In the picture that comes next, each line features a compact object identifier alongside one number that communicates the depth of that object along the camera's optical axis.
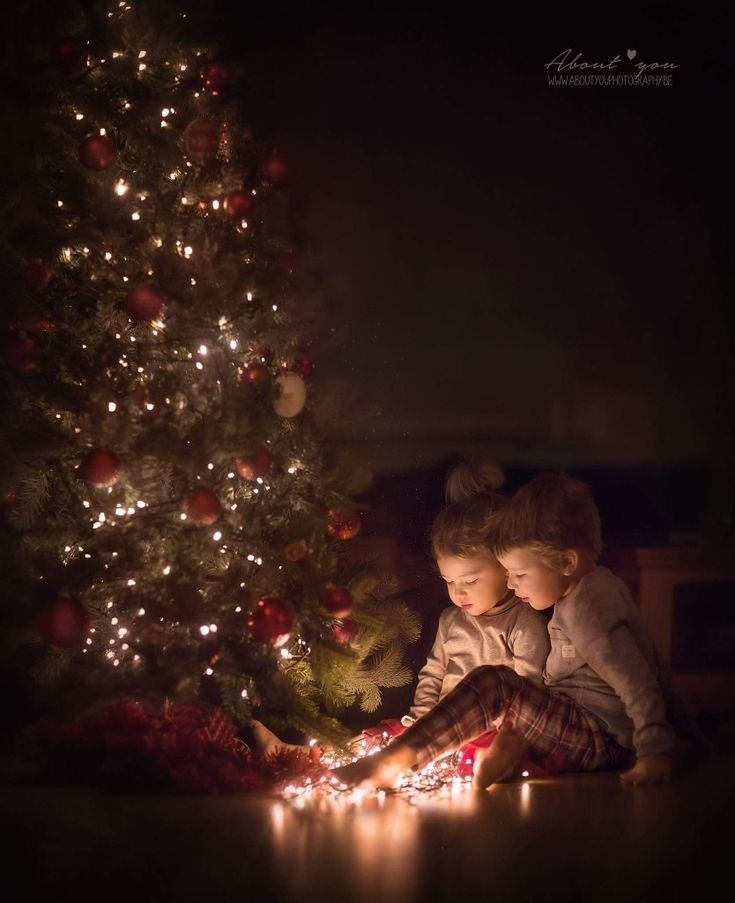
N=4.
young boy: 1.89
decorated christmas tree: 1.91
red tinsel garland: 1.94
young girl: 2.21
